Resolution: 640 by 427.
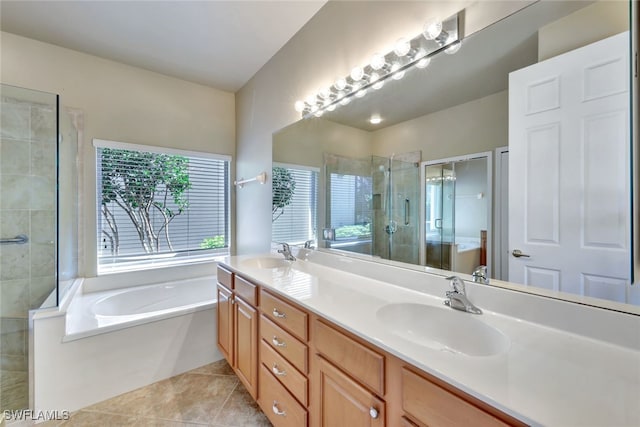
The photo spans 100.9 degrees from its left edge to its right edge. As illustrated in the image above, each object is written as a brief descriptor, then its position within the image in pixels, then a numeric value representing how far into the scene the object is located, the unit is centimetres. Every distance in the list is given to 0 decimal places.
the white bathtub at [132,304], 185
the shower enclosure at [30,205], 199
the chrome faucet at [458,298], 101
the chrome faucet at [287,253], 210
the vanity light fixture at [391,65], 118
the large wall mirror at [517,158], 80
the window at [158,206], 249
